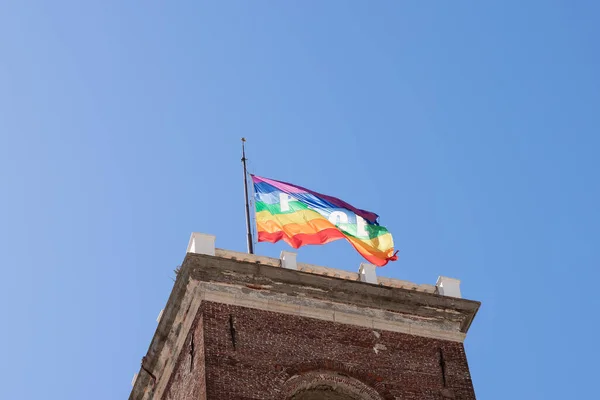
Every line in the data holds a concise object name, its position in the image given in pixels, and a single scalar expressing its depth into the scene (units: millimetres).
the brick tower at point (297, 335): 34688
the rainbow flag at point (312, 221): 39031
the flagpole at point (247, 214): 40344
